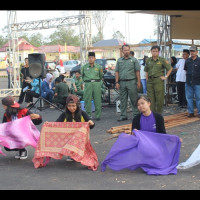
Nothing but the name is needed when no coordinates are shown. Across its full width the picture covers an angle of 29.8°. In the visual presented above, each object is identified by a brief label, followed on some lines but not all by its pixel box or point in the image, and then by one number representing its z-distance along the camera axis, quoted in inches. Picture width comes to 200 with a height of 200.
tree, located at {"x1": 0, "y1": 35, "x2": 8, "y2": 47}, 3666.6
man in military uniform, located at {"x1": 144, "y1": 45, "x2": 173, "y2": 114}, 365.4
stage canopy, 448.9
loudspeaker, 476.1
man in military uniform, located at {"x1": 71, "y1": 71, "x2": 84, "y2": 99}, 506.5
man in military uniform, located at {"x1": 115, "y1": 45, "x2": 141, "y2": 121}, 376.2
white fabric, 208.5
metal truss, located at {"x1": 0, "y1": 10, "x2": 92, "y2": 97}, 747.4
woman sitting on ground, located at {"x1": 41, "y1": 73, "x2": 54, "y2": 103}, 522.0
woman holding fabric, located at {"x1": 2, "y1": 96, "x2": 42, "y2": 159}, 243.8
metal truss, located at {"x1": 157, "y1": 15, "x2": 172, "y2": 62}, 492.1
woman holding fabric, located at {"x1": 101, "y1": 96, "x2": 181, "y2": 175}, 207.6
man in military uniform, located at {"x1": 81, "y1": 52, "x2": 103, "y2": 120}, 394.3
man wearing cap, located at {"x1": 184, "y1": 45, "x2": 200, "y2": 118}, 371.9
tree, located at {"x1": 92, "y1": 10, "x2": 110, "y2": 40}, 2160.4
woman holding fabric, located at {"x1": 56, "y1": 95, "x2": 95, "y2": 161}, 234.8
